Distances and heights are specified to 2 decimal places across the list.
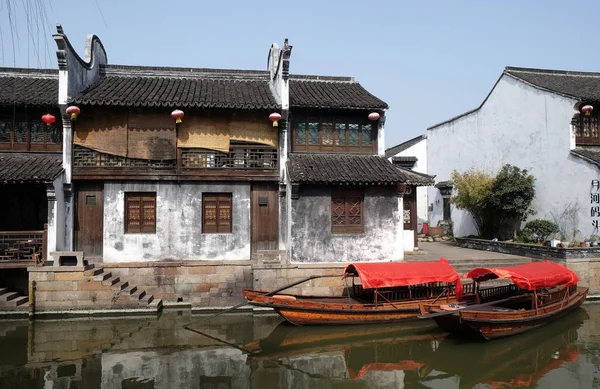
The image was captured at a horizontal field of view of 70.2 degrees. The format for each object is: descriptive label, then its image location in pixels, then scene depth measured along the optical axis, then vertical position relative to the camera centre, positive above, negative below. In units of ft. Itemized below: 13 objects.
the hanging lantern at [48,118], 40.78 +9.53
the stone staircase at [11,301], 37.47 -7.36
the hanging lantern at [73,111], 40.34 +10.11
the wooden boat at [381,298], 34.06 -6.89
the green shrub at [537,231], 52.95 -2.08
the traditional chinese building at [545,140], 51.37 +10.54
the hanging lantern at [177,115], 41.65 +10.00
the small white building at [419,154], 84.48 +12.25
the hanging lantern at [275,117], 43.11 +10.01
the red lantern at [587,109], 51.47 +12.66
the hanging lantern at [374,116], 45.85 +10.70
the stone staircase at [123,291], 37.73 -6.64
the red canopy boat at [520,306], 30.68 -7.28
